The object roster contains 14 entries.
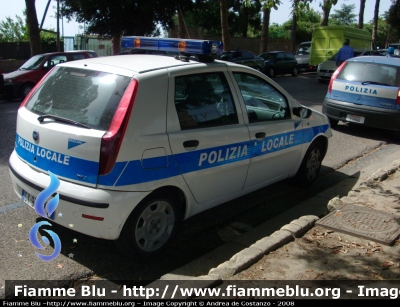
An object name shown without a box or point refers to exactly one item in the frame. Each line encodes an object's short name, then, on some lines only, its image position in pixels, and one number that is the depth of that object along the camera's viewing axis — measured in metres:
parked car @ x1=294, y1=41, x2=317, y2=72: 26.78
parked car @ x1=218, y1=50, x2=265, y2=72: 22.06
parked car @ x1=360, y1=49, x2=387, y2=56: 19.94
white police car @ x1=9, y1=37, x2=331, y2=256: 3.77
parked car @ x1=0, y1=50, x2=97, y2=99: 14.27
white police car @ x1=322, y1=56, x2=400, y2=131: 9.20
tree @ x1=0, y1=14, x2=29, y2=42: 32.97
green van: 24.20
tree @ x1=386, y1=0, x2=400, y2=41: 47.19
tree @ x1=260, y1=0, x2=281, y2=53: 29.04
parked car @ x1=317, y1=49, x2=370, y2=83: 20.36
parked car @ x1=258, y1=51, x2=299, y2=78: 24.45
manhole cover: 4.50
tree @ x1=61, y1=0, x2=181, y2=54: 23.44
